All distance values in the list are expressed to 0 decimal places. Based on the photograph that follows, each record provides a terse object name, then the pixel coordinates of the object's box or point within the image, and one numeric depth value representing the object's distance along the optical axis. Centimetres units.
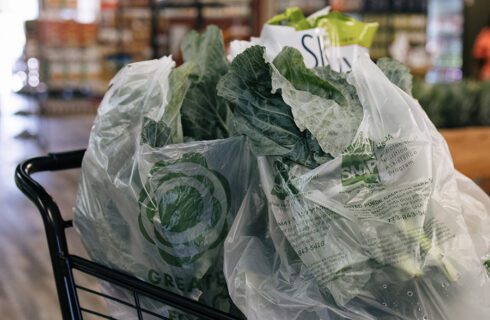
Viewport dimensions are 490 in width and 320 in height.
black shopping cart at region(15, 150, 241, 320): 80
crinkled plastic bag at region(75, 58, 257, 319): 91
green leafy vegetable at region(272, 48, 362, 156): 85
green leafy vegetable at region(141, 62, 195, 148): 95
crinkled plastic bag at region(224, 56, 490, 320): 80
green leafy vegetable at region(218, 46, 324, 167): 85
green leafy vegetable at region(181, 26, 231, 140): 105
